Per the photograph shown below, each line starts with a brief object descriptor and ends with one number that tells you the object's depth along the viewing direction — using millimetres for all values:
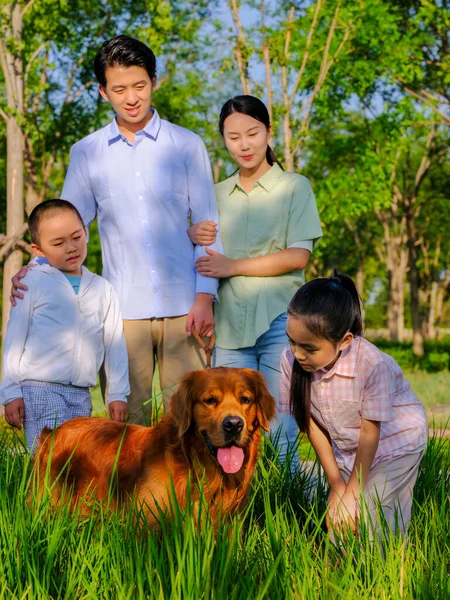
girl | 3385
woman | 4355
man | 4254
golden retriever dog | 3441
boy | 3926
